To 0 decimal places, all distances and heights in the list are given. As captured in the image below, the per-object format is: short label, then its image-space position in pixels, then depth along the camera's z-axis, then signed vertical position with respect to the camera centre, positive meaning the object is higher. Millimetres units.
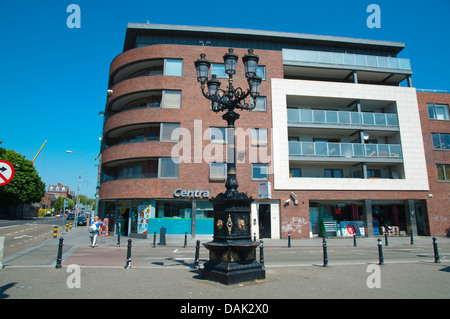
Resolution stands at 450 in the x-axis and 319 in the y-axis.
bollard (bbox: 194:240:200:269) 10277 -1490
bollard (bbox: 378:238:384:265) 10808 -1526
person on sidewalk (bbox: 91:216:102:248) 17836 -863
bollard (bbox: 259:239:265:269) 9730 -1380
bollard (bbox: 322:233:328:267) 10242 -1491
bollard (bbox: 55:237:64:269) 9883 -1418
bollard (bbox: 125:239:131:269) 9992 -1499
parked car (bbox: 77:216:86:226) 52988 -1103
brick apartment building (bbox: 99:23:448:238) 25094 +6184
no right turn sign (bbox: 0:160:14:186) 7445 +1080
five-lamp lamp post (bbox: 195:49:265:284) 7508 -664
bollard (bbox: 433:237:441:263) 11414 -1599
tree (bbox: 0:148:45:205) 54025 +5904
